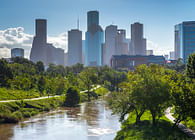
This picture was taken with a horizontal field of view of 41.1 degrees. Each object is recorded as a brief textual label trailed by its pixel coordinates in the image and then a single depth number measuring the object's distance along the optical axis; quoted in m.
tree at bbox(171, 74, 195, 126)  34.28
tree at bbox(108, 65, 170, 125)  39.19
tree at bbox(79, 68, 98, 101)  117.66
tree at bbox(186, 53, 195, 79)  71.19
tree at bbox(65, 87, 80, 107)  87.62
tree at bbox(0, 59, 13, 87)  91.62
